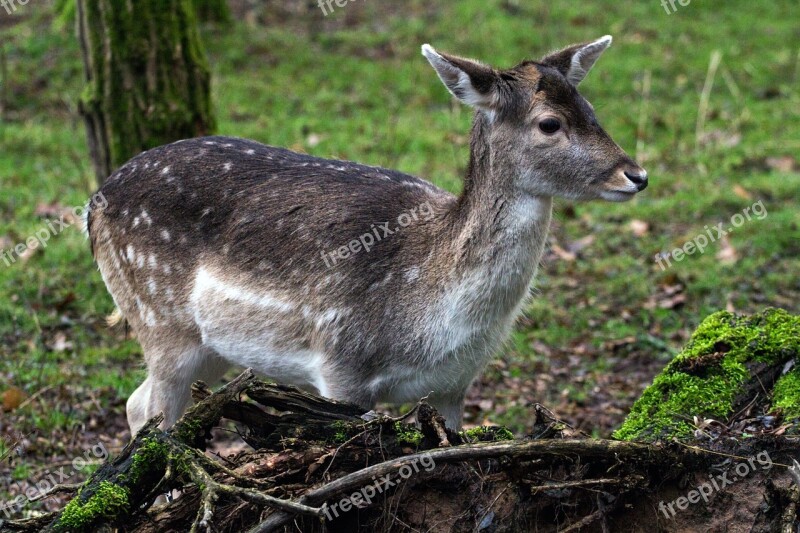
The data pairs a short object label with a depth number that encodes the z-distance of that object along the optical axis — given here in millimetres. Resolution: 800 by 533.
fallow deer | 9828
